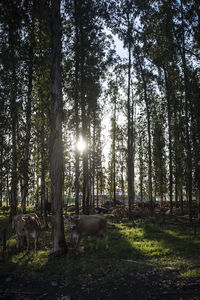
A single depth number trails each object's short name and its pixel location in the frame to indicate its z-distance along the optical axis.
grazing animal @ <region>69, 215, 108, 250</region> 9.48
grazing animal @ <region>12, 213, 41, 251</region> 9.71
